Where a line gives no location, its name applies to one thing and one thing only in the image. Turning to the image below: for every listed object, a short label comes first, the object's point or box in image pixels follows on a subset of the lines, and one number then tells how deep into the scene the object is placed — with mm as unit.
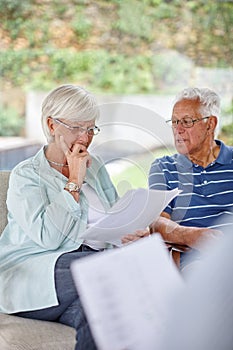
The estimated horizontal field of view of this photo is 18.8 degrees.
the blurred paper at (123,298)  1152
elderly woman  2041
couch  1900
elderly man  2428
